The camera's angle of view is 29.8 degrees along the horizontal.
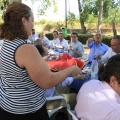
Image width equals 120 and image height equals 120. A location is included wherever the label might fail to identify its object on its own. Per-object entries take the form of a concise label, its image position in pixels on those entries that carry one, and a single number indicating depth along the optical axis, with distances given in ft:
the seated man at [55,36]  26.61
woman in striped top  4.17
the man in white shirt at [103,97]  3.97
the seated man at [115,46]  12.57
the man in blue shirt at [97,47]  16.09
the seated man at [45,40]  25.27
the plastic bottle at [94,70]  9.96
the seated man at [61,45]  21.95
